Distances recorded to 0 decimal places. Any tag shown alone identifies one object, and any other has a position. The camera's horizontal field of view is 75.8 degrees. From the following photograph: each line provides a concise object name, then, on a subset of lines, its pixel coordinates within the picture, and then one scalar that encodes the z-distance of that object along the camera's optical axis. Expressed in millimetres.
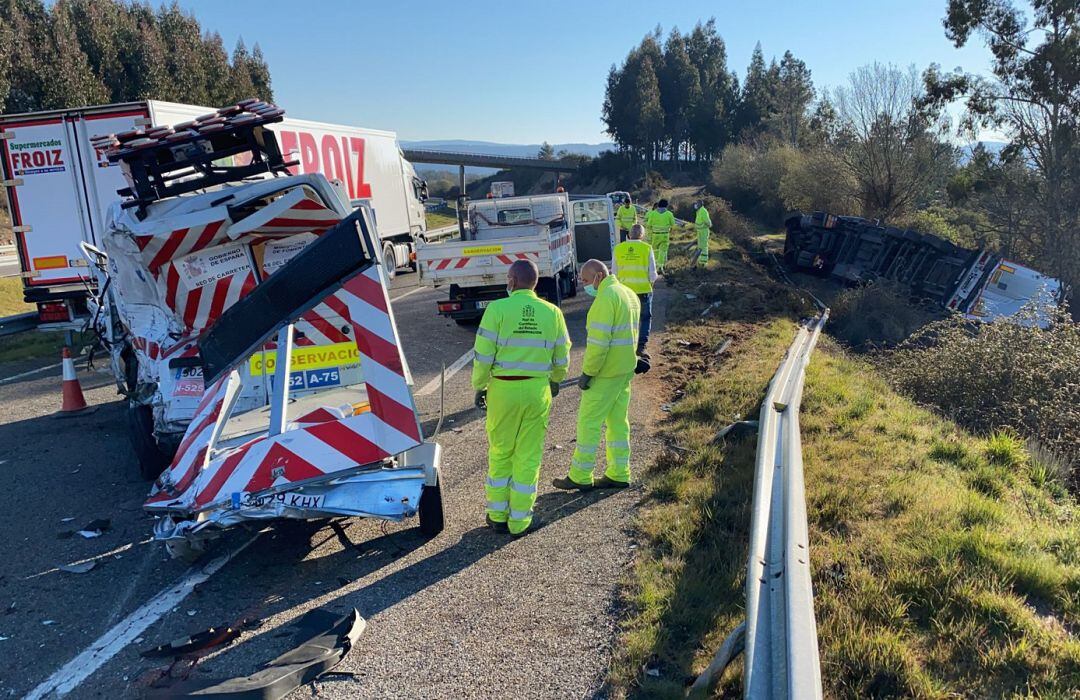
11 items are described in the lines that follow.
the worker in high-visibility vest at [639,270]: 8688
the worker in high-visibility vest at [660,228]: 15516
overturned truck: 14516
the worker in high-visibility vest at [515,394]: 4379
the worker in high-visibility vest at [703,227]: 17562
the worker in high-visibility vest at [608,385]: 5113
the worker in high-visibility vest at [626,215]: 17203
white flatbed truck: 10734
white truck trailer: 9789
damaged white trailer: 3883
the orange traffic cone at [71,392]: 7602
